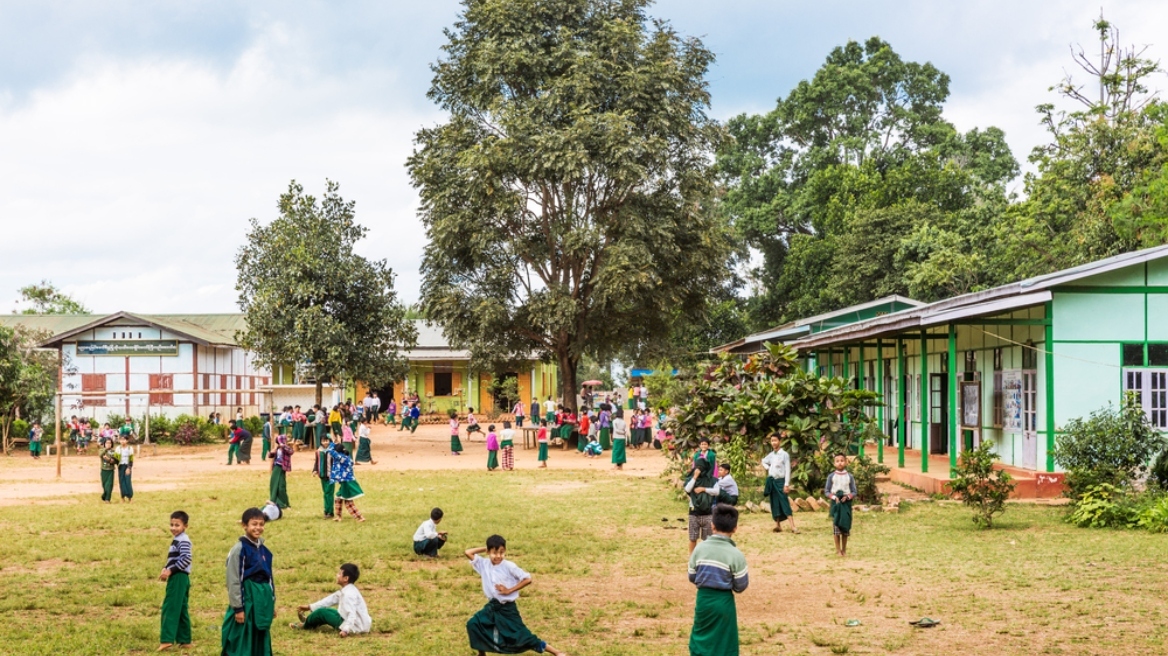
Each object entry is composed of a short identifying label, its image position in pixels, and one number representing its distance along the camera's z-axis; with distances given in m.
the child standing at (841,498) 14.50
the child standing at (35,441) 37.19
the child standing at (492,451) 30.03
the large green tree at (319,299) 38.56
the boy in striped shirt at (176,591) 9.88
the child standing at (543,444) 31.22
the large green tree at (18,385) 39.50
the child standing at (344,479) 18.47
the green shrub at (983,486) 16.88
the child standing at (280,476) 20.28
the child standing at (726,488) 13.99
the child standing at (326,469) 18.70
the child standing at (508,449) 29.77
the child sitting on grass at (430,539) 14.77
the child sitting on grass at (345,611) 10.49
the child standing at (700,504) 14.09
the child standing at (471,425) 41.91
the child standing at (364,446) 32.19
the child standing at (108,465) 22.03
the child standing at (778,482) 16.58
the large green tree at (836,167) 53.44
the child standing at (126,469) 22.19
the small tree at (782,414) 20.56
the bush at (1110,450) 17.98
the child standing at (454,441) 36.59
